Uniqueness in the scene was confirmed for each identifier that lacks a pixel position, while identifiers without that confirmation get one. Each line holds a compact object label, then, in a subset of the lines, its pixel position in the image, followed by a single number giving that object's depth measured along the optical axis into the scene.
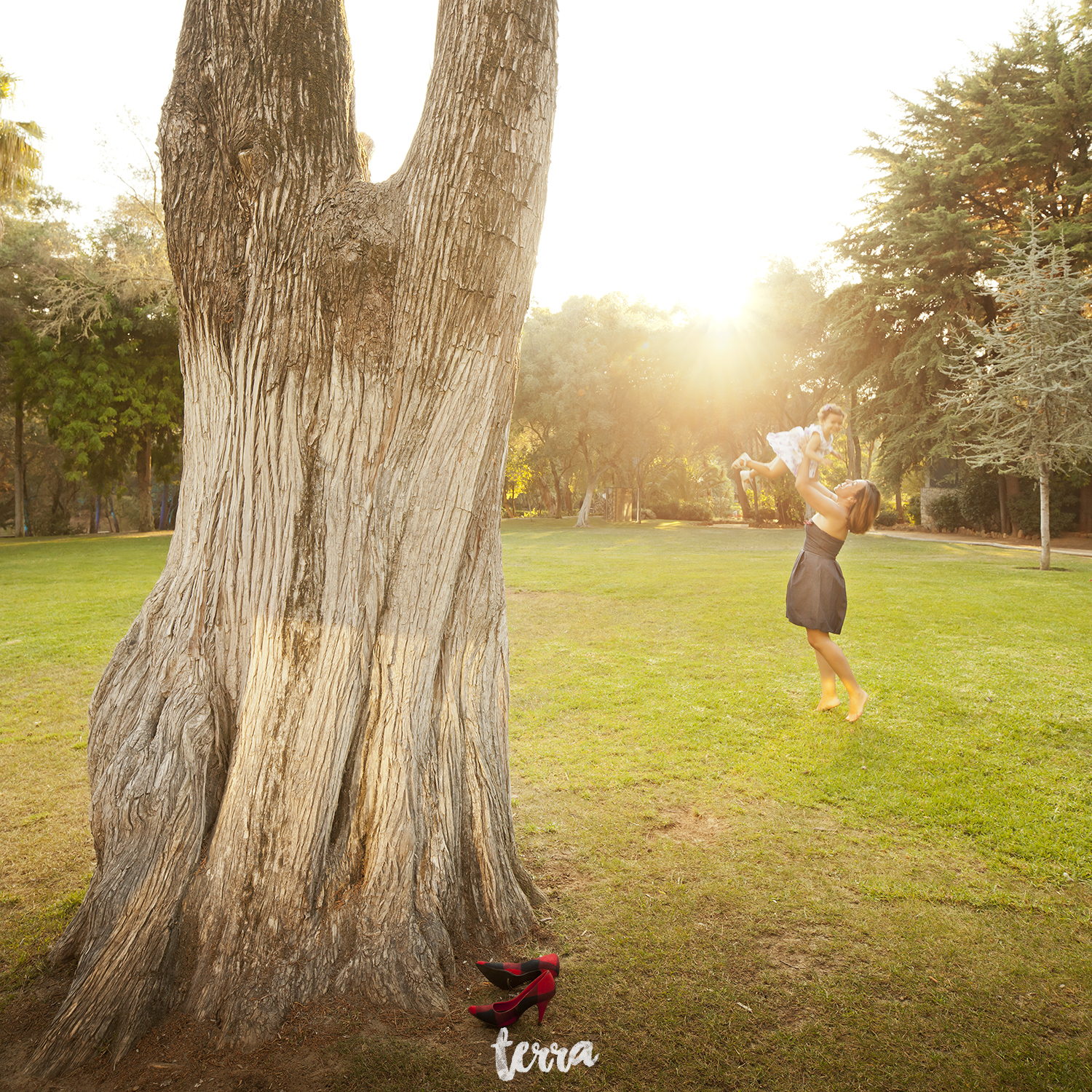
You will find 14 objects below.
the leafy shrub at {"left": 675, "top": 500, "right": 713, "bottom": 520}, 44.65
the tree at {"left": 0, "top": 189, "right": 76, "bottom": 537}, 25.33
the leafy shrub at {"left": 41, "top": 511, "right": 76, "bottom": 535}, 38.22
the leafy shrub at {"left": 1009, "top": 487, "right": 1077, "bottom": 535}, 24.09
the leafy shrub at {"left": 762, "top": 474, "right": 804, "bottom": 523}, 35.06
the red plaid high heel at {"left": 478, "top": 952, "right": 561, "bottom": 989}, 2.61
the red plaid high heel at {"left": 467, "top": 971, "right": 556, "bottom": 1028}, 2.47
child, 5.34
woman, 5.75
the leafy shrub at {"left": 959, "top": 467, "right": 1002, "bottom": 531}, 26.75
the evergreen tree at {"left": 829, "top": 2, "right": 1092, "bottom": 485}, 21.89
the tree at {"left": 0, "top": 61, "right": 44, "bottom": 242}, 15.65
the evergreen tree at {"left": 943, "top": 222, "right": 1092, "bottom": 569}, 15.37
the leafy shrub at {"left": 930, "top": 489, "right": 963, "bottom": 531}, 28.86
